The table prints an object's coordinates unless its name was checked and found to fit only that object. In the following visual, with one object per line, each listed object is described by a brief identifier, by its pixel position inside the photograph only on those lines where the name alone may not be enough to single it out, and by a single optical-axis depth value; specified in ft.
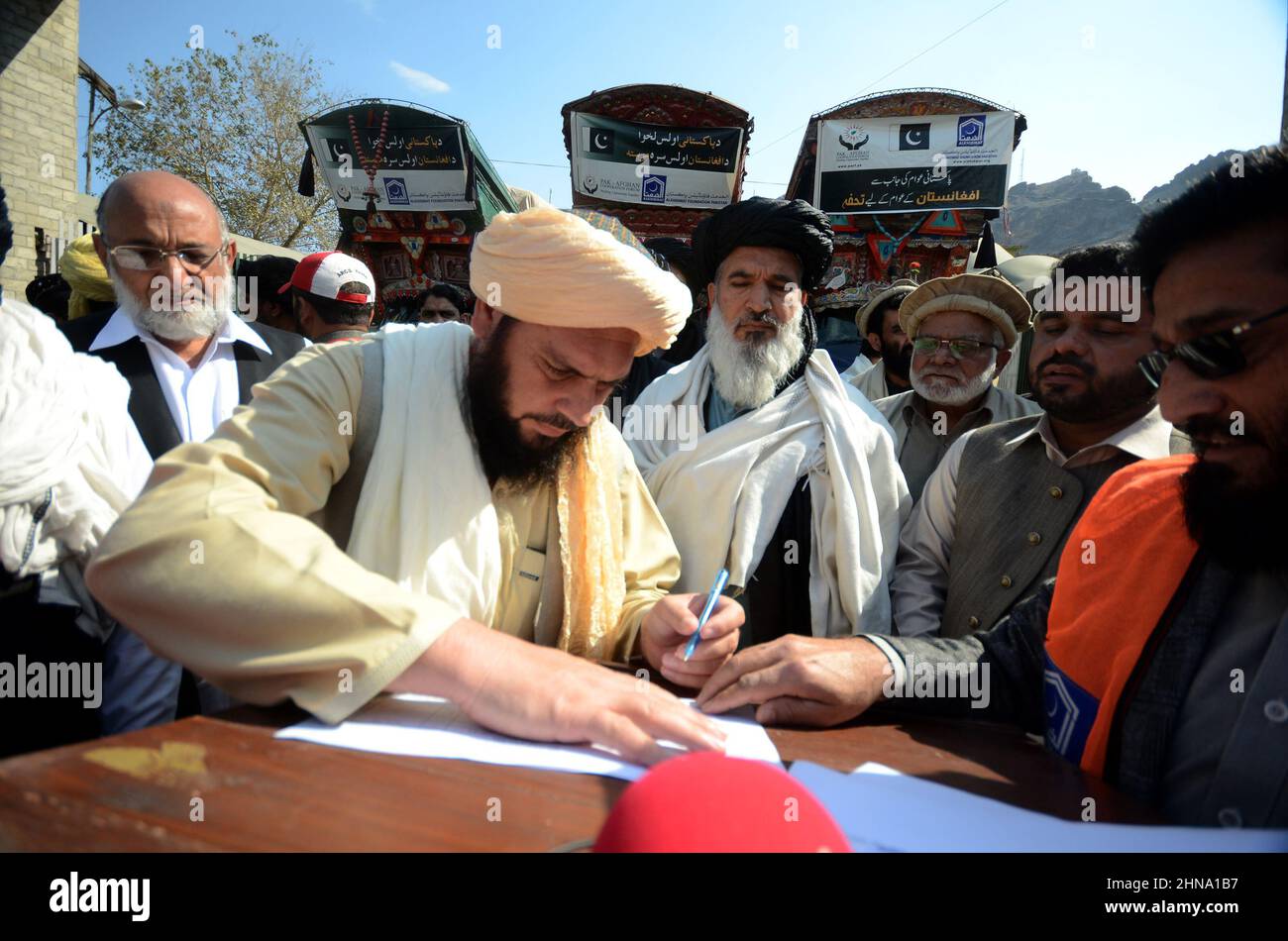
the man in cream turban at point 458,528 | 3.85
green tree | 74.18
